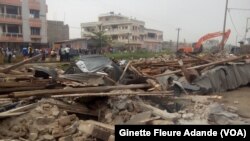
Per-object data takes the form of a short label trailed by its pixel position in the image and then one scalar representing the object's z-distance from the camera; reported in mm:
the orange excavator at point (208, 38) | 33312
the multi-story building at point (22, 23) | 36625
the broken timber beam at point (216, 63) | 12335
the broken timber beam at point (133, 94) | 7420
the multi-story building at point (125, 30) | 59156
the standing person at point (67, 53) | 23198
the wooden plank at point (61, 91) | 7383
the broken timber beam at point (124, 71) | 10590
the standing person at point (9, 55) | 21388
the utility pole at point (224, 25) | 32688
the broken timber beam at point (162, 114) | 6281
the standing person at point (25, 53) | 24059
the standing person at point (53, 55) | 26128
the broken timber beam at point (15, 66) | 9736
